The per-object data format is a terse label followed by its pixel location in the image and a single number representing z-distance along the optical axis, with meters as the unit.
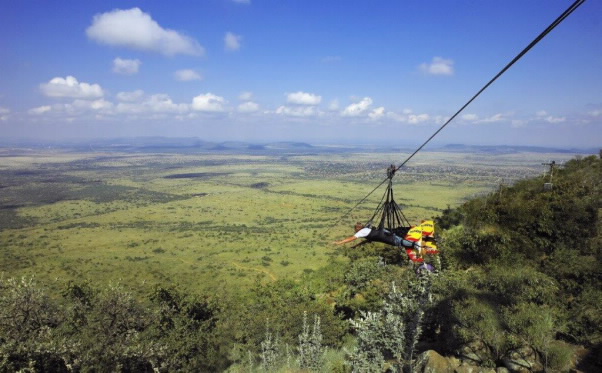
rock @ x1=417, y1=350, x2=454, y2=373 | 11.57
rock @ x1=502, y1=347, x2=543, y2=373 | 10.80
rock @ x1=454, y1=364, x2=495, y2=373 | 11.26
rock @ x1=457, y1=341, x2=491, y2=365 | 11.77
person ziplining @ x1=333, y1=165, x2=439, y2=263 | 12.32
